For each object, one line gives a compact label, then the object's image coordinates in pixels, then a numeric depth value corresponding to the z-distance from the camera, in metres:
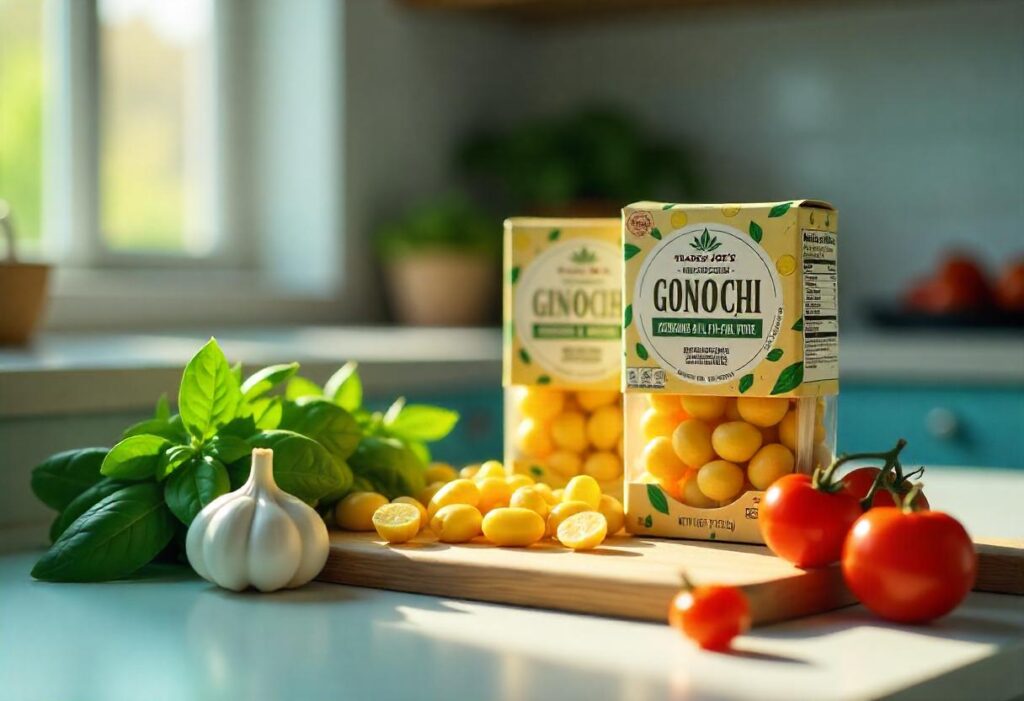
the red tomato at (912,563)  0.85
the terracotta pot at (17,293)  1.90
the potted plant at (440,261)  3.16
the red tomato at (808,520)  0.92
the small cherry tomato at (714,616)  0.79
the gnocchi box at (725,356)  1.01
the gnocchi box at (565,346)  1.16
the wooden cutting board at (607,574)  0.89
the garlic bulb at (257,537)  0.94
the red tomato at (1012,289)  2.88
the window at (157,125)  2.90
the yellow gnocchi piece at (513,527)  1.00
